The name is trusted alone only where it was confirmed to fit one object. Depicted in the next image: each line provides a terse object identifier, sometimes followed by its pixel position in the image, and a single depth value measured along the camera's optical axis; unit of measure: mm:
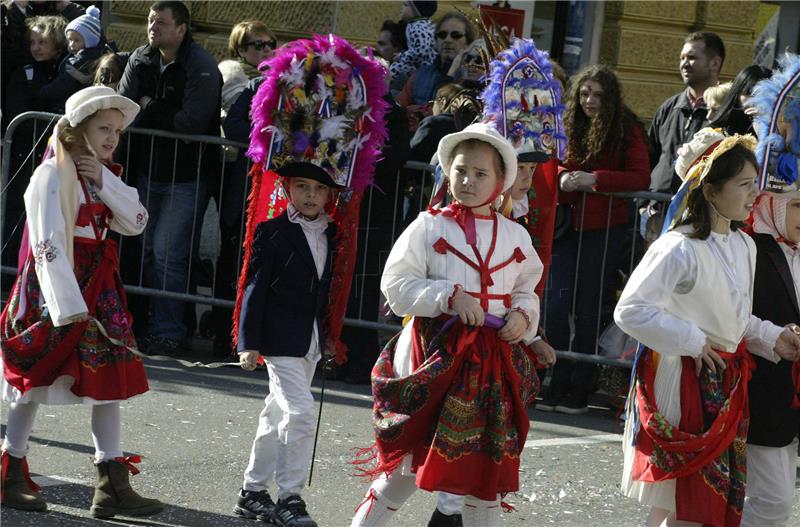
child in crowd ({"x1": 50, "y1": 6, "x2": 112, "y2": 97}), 16919
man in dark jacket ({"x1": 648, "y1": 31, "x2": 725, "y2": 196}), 15035
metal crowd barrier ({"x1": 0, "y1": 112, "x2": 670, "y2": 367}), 15103
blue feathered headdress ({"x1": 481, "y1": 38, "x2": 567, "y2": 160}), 10009
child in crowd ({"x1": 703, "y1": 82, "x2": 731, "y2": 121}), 14625
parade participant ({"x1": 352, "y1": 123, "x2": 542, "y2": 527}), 8419
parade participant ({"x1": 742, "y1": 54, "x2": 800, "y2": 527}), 9122
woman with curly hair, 14475
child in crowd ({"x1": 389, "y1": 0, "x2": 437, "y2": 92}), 17711
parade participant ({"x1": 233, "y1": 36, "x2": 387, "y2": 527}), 9900
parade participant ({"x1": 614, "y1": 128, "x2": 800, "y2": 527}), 8466
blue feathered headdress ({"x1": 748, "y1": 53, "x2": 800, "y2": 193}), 9381
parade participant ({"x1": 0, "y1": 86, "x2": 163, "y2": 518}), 9641
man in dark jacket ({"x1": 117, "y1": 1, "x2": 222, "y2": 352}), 15676
